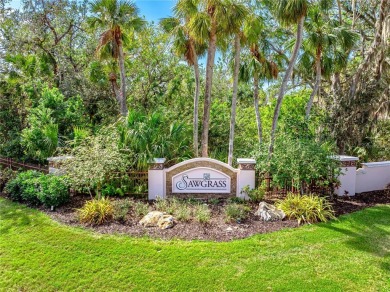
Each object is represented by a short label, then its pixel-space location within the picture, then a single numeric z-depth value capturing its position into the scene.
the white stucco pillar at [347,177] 8.70
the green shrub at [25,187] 7.75
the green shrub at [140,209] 7.09
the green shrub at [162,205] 7.32
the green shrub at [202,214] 6.68
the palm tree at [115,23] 10.48
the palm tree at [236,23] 8.66
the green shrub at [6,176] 9.37
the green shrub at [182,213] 6.82
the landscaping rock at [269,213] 6.93
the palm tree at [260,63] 10.61
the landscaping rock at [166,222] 6.40
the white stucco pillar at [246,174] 8.23
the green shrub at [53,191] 7.41
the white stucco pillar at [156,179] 8.31
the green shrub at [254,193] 8.15
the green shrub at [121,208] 6.80
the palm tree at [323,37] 10.10
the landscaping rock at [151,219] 6.53
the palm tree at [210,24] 8.61
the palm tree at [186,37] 8.99
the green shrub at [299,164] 7.55
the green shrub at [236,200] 8.06
